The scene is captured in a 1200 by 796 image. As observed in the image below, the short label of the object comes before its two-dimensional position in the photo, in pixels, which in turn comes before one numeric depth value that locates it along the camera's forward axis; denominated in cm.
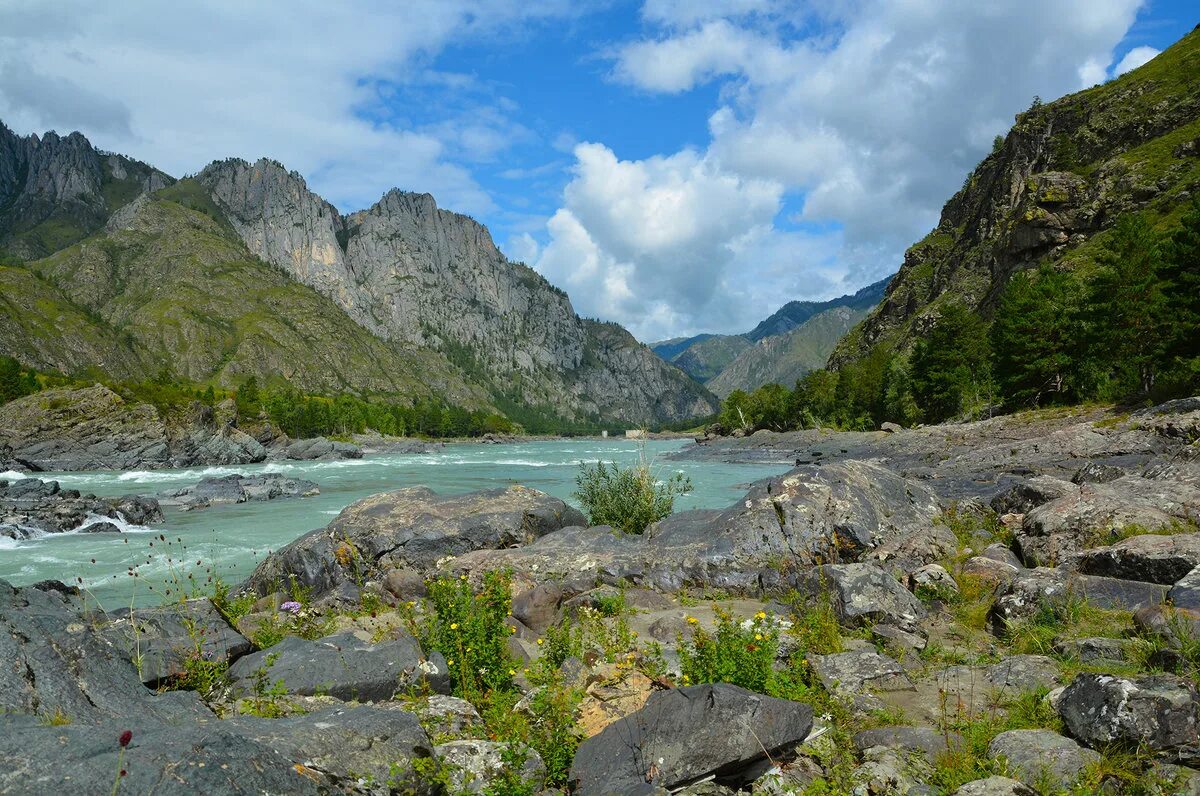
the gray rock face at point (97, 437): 8481
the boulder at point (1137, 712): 514
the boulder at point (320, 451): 11588
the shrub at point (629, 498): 1725
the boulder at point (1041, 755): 512
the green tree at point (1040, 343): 5475
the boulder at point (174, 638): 667
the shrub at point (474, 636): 781
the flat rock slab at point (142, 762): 343
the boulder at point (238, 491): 4675
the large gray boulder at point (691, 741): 529
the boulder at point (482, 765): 522
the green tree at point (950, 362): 7250
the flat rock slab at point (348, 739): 448
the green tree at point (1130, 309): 4581
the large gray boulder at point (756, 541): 1320
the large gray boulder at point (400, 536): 1470
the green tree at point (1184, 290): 3975
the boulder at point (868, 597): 955
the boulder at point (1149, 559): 902
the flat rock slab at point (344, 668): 699
